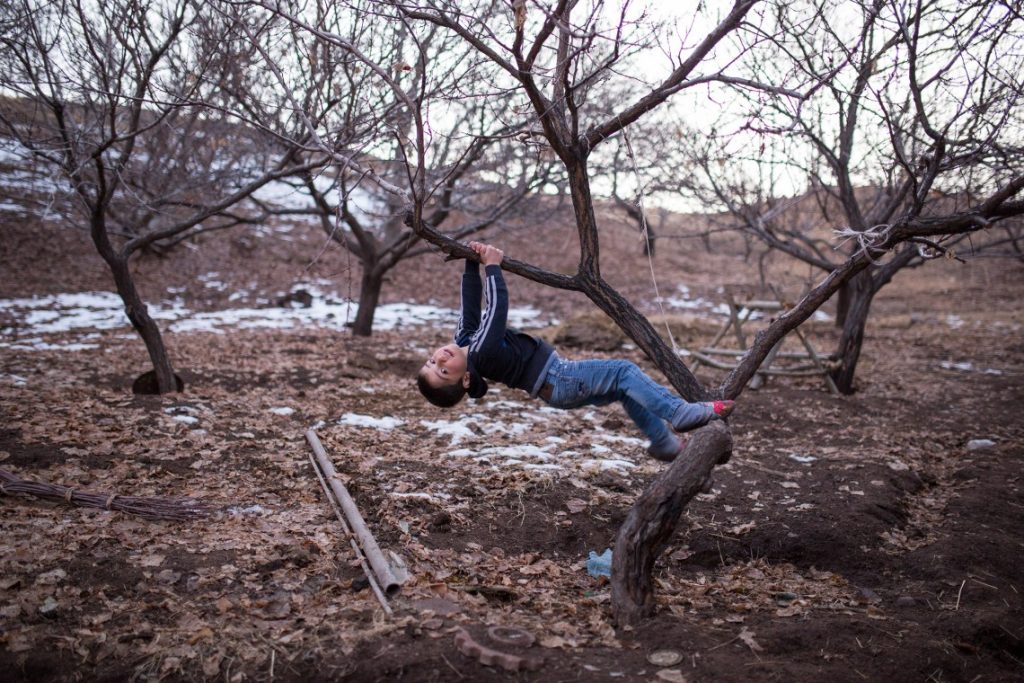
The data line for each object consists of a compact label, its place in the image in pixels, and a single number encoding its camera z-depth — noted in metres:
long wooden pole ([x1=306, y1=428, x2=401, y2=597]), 3.69
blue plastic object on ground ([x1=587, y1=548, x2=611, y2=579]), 4.24
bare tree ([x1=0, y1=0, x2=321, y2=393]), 6.24
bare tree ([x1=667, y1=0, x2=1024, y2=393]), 4.23
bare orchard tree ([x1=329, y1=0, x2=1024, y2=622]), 3.69
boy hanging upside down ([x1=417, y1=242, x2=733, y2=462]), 4.16
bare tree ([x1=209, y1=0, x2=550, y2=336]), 5.07
